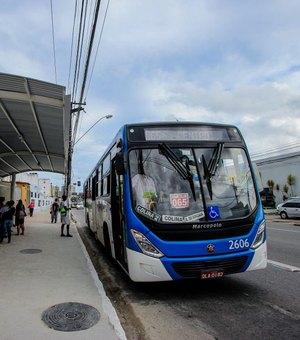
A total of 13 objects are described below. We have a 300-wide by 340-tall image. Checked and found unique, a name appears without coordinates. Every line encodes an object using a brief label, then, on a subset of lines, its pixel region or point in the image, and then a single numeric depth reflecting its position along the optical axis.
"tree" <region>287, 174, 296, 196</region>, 46.41
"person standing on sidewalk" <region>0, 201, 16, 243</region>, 13.27
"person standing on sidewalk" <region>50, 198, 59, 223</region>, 25.03
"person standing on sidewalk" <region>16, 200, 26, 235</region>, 15.62
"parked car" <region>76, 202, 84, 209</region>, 75.36
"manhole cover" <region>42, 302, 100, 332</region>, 4.80
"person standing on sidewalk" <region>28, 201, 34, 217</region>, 33.09
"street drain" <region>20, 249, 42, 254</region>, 11.15
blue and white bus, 5.83
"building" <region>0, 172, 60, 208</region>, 31.77
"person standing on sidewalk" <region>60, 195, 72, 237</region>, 15.94
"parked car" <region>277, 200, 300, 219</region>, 29.94
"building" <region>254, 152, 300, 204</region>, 46.97
